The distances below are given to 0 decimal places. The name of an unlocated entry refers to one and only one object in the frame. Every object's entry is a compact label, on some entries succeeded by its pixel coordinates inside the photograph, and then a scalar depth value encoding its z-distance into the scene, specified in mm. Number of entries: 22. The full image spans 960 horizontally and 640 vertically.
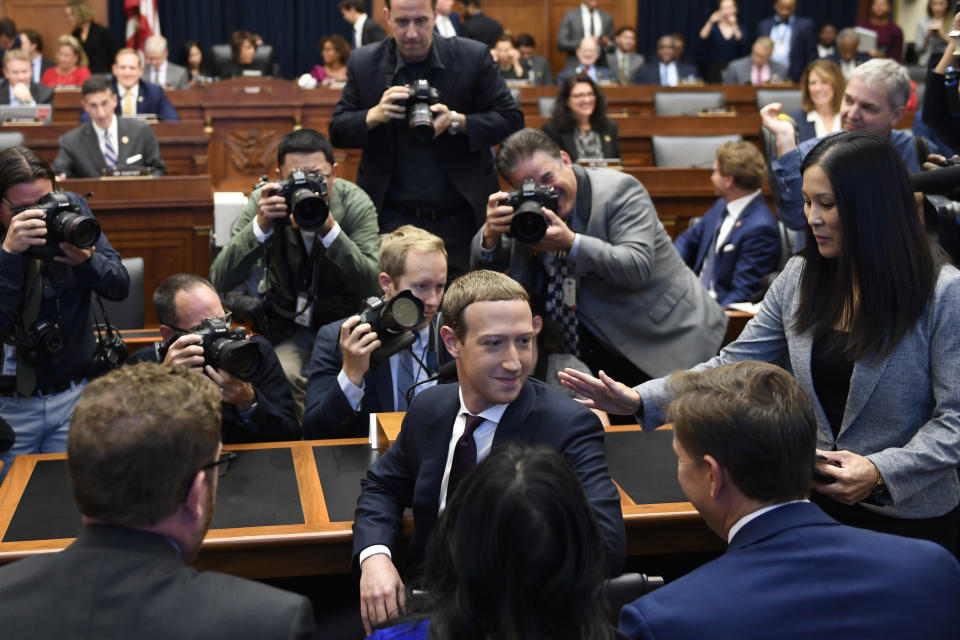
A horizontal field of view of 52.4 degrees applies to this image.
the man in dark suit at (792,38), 8789
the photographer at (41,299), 2443
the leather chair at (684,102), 6805
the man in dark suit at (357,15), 7457
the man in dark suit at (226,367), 2145
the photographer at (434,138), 3262
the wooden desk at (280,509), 1736
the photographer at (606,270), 2725
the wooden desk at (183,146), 5414
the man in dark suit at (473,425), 1734
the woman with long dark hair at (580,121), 5047
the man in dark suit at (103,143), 4535
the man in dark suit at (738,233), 3848
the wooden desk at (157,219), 4262
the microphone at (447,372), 2162
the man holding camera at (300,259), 2947
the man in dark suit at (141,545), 1036
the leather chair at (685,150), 5445
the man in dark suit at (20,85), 5988
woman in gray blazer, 1722
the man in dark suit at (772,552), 1172
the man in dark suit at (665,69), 8484
